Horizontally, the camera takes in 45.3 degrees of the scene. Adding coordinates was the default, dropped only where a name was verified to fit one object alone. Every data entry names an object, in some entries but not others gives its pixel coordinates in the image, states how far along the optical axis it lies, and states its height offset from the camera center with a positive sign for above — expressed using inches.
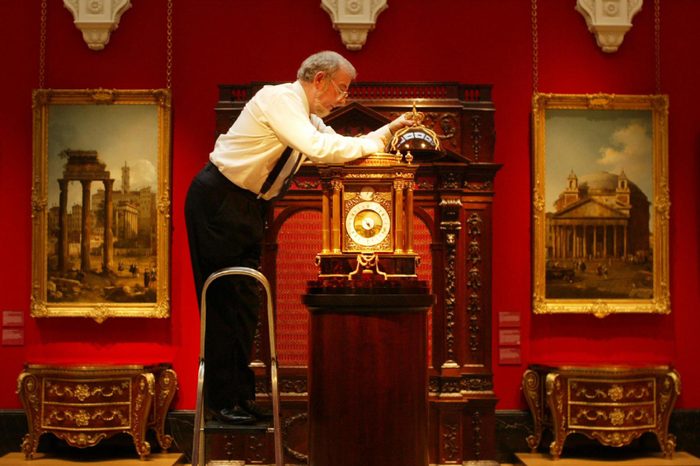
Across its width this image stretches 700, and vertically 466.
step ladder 126.2 -22.2
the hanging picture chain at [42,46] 265.4 +65.5
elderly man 136.6 +7.2
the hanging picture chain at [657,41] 269.7 +69.0
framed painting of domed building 263.9 +17.0
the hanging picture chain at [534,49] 268.1 +66.0
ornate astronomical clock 151.6 +8.5
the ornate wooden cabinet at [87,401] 239.3 -42.7
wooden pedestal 136.9 -21.2
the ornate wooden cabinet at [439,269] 243.9 -4.4
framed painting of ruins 261.4 +17.1
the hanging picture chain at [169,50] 265.7 +64.5
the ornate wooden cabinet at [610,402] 242.2 -42.7
